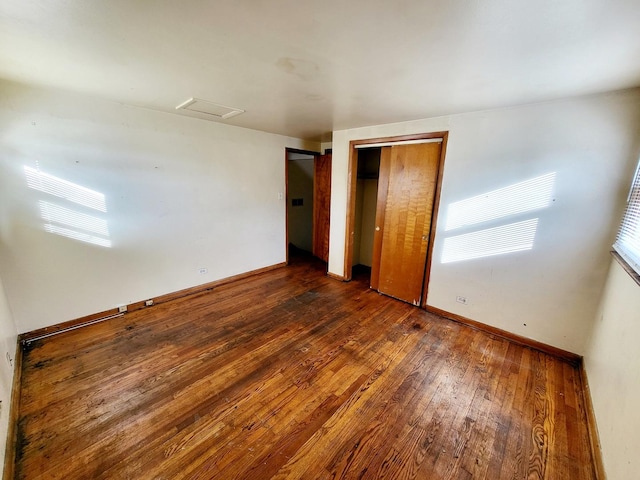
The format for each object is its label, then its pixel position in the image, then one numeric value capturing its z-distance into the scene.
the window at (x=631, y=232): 1.60
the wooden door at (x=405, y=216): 2.98
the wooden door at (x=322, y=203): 4.59
